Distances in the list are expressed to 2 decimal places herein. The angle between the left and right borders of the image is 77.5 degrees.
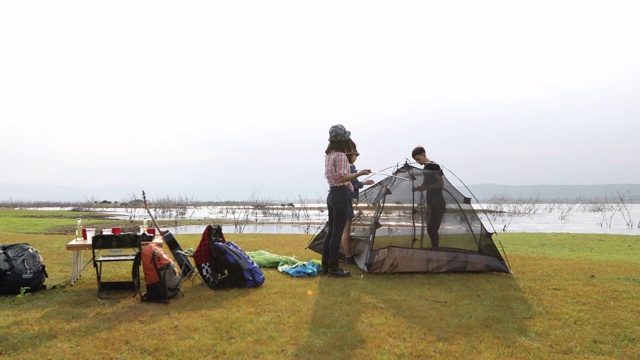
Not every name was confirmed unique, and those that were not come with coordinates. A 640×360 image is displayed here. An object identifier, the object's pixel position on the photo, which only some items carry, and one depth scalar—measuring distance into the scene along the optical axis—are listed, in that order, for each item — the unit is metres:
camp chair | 5.53
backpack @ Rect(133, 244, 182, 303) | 5.40
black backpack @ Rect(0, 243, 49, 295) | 5.67
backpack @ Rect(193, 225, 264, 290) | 6.07
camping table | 6.03
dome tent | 7.03
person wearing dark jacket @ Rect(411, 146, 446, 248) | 7.14
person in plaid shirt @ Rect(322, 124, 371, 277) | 6.36
